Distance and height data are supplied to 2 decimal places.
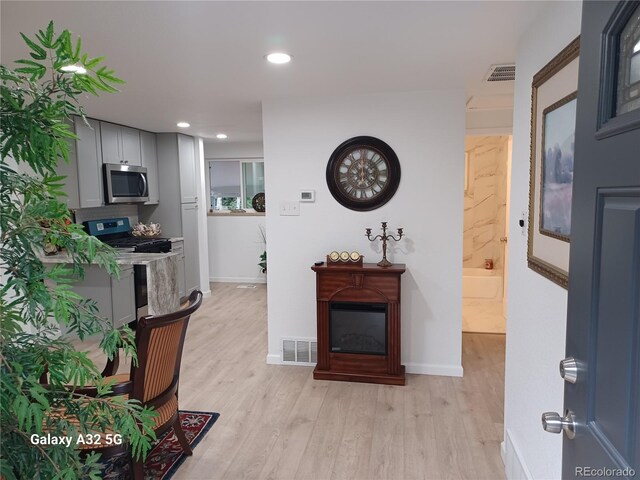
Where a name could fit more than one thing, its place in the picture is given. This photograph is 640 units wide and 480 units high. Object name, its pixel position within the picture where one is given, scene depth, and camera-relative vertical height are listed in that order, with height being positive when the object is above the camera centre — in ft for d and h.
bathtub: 19.89 -4.04
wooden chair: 6.35 -2.61
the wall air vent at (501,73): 9.13 +2.64
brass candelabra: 11.26 -1.06
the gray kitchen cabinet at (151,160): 18.01 +1.62
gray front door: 2.48 -0.33
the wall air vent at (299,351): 12.44 -4.29
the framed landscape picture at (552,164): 4.91 +0.40
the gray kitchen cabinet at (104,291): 14.05 -2.88
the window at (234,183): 23.57 +0.85
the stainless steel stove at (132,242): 15.25 -1.60
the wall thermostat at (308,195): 11.99 +0.08
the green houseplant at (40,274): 3.30 -0.58
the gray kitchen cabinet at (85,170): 14.34 +0.99
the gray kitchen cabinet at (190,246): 19.43 -2.09
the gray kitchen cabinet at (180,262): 18.52 -2.65
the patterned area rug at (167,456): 7.65 -4.68
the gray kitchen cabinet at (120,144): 15.80 +2.06
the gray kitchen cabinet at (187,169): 19.10 +1.31
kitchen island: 12.75 -2.75
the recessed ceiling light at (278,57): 8.11 +2.62
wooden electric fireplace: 11.04 -3.19
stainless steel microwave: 15.89 +0.61
